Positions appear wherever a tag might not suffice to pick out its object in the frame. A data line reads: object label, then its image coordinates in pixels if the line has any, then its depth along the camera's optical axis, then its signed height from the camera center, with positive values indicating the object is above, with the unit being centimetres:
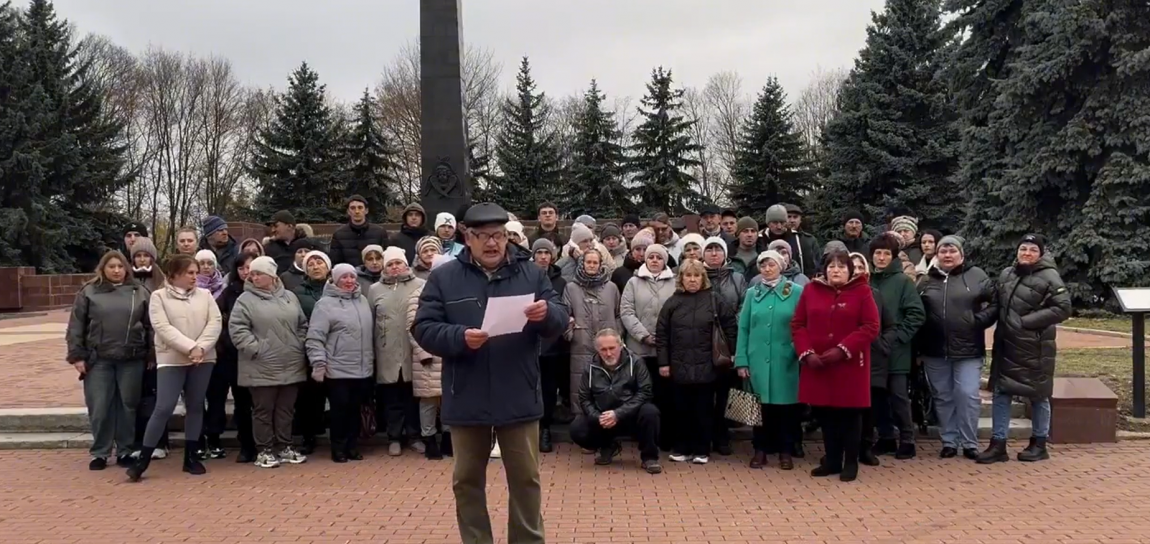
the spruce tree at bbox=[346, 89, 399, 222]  3203 +408
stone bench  754 -146
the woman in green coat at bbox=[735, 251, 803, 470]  689 -78
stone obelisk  1480 +284
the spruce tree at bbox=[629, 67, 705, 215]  3222 +426
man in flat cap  411 -50
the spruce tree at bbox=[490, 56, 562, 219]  3180 +389
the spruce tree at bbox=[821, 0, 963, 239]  2580 +425
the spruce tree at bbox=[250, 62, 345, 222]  3152 +417
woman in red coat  630 -68
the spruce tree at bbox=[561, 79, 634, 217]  3191 +372
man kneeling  689 -119
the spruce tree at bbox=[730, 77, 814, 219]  3083 +378
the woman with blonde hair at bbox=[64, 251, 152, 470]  702 -67
